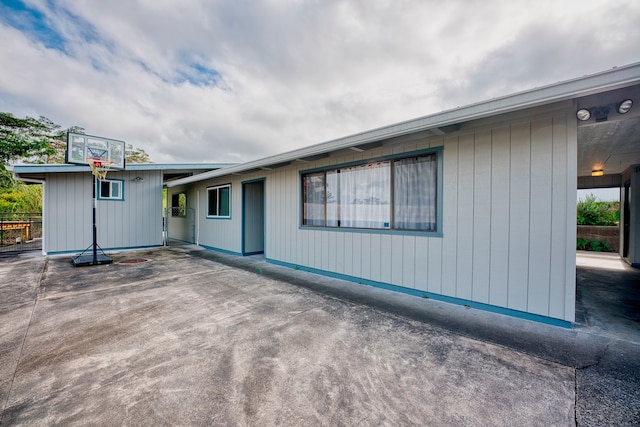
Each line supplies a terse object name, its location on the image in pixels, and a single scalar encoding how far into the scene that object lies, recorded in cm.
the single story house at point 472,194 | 275
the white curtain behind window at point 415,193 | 378
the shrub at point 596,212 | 854
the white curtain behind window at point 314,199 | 532
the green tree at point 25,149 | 1174
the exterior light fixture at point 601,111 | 250
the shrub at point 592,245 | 829
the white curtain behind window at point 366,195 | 427
